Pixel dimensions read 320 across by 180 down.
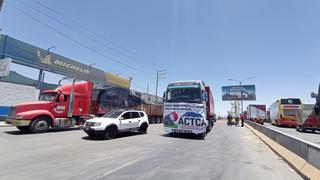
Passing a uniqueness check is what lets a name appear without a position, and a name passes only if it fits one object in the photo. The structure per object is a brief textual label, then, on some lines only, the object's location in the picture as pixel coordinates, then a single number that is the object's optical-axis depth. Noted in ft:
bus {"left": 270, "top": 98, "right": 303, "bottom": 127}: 66.51
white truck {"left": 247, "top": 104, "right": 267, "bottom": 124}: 97.03
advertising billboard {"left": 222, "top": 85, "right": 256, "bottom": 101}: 137.85
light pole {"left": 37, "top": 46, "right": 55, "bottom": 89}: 59.29
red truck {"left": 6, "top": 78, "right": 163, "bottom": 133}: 30.74
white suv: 27.71
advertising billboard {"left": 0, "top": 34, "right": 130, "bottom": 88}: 52.47
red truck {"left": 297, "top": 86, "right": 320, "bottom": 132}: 50.17
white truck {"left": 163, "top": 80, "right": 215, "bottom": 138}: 30.82
